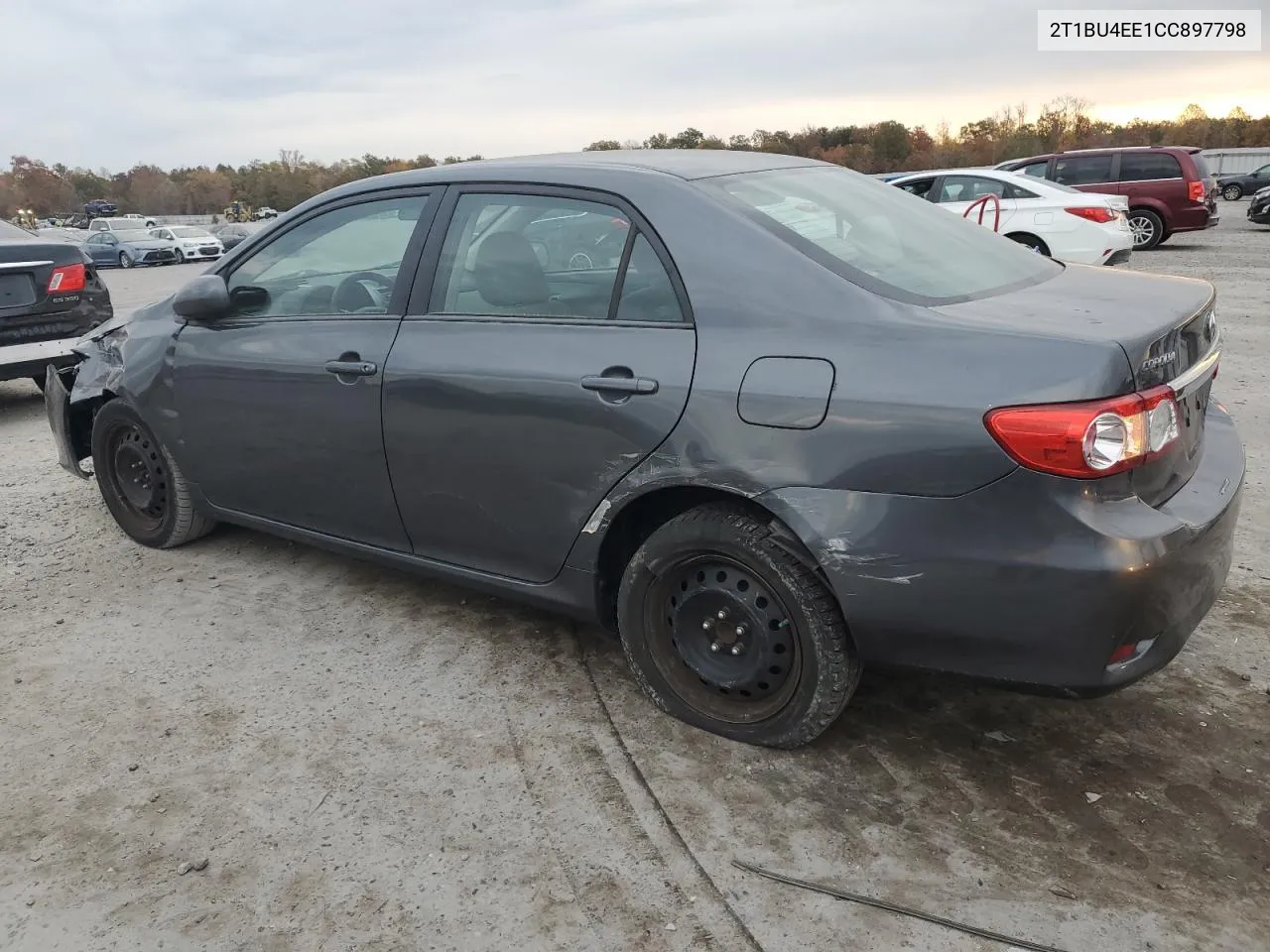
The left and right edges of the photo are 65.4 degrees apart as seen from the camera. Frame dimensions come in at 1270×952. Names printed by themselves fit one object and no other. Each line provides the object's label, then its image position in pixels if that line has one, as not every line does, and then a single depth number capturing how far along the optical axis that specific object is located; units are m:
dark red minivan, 15.92
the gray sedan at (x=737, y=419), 2.23
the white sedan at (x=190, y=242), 32.50
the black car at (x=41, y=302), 6.73
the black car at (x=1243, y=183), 30.34
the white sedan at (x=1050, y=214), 11.71
